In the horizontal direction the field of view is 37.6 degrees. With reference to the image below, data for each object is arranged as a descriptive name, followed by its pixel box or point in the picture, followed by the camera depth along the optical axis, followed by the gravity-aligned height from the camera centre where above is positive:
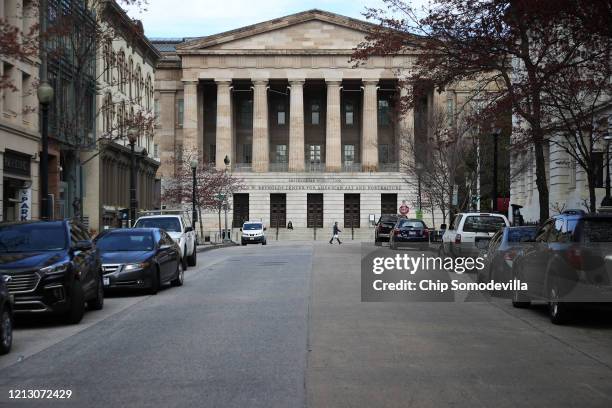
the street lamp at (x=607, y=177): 28.08 +1.14
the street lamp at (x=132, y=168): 35.03 +1.94
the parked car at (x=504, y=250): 17.37 -0.77
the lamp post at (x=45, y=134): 24.78 +2.22
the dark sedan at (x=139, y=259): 19.34 -1.03
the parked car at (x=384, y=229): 54.85 -1.04
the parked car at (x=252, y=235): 64.38 -1.62
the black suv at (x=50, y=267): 13.83 -0.87
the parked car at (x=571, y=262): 12.92 -0.77
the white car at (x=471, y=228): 28.25 -0.52
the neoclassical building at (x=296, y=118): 89.19 +9.50
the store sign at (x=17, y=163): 36.81 +2.14
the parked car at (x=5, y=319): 11.19 -1.34
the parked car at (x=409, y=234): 42.97 -1.06
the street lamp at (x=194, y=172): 51.31 +2.39
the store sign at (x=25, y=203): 38.53 +0.44
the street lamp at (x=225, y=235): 65.82 -1.81
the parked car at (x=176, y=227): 28.97 -0.47
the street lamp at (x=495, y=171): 36.55 +1.75
